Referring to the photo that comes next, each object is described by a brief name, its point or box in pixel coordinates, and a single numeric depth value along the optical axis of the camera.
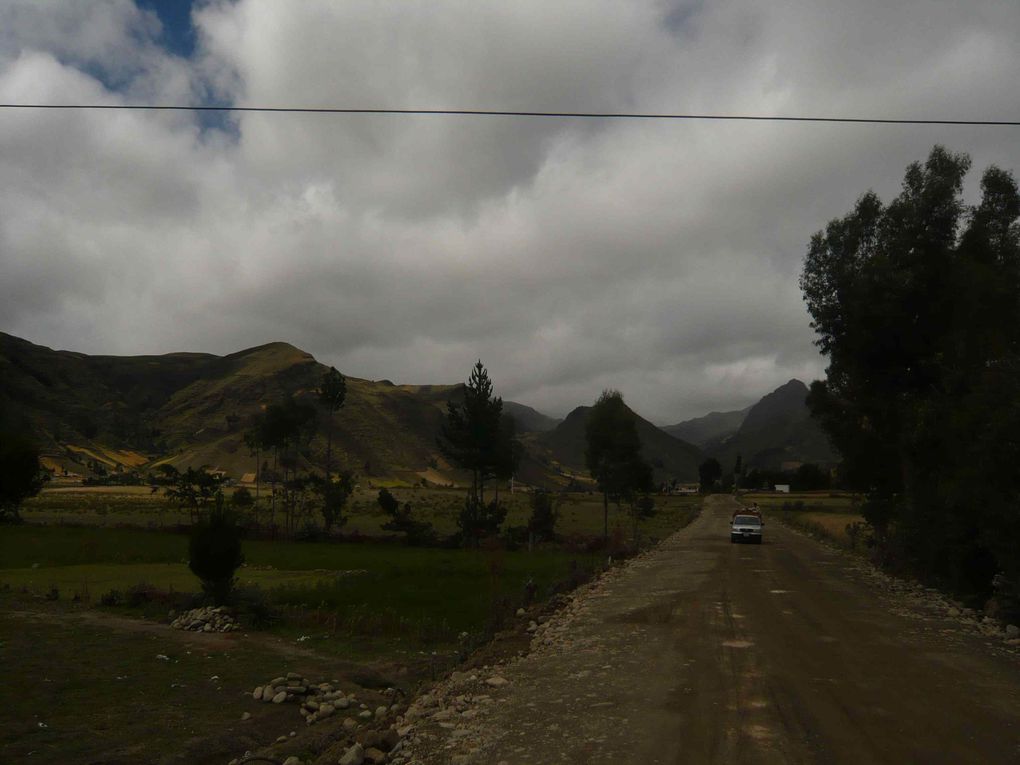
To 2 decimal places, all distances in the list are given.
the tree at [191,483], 61.31
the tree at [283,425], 71.69
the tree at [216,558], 23.58
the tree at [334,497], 56.00
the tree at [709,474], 183.88
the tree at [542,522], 49.88
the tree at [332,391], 73.69
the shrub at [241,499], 75.25
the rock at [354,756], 8.08
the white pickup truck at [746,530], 41.19
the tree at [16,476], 55.47
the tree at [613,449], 52.09
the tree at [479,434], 57.62
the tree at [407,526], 50.25
